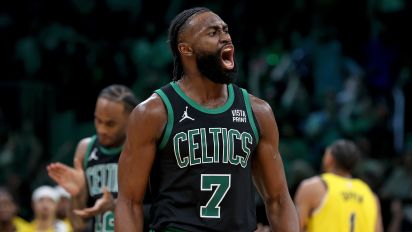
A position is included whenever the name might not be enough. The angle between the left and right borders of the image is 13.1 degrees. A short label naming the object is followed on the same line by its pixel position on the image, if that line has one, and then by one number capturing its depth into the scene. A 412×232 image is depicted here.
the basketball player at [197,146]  8.73
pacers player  15.25
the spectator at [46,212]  20.21
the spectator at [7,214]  17.83
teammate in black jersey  12.02
